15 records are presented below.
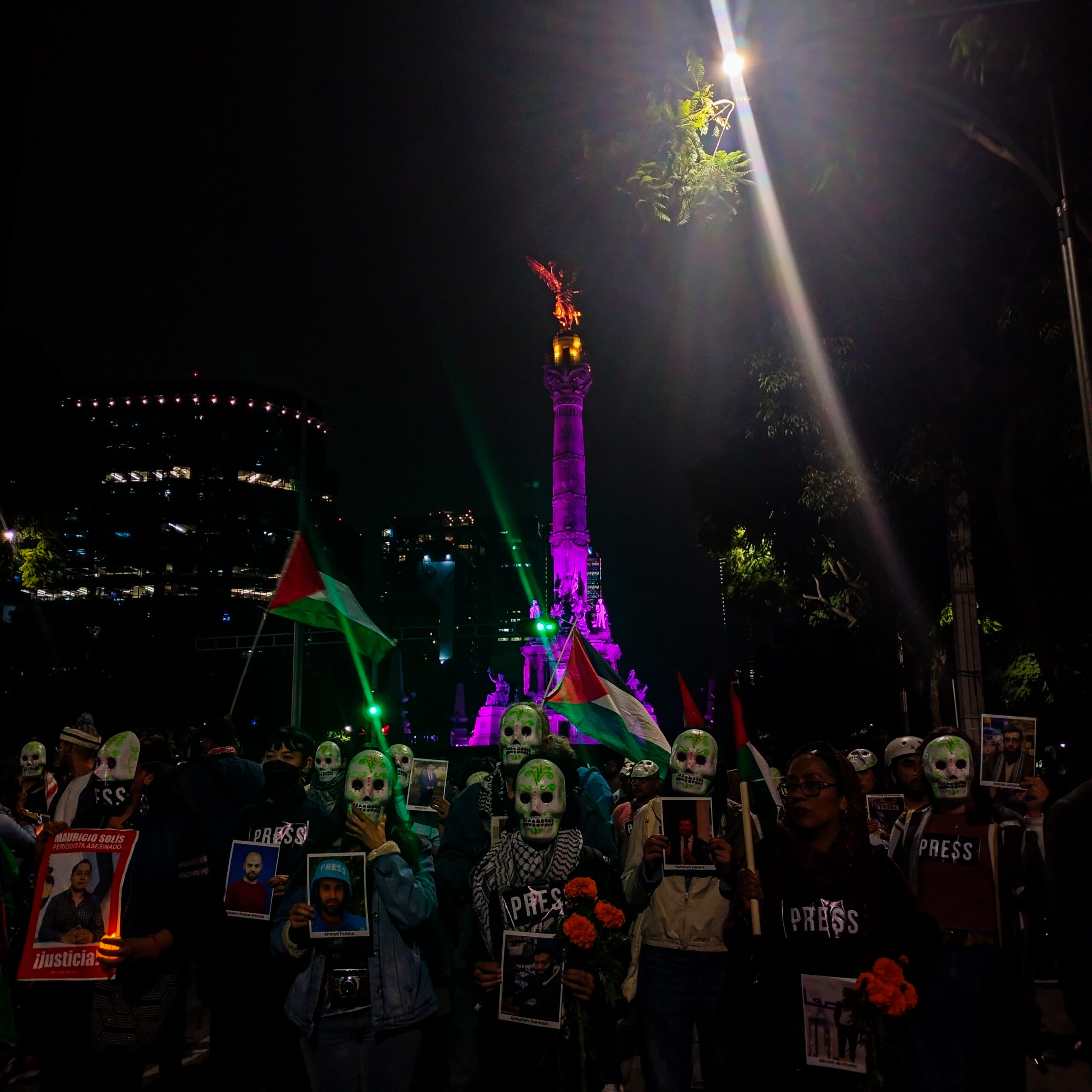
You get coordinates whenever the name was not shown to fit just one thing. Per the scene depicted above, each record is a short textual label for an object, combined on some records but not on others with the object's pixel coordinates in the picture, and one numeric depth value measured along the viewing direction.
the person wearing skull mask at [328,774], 7.40
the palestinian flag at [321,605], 11.29
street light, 6.83
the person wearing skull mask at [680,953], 5.57
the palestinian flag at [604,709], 9.81
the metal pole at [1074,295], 5.62
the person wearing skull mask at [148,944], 4.87
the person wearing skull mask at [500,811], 5.87
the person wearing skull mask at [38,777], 9.10
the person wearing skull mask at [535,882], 4.99
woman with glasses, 4.30
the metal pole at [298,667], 16.53
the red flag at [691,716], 8.02
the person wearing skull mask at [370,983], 5.00
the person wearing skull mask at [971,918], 5.46
